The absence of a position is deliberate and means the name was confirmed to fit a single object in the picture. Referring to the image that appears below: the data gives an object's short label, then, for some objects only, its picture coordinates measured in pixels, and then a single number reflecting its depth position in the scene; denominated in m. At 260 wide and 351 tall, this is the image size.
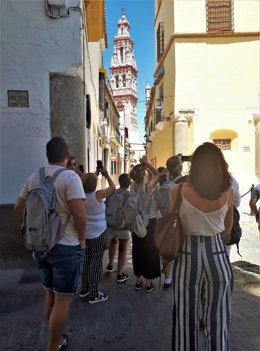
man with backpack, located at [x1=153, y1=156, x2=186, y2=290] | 3.99
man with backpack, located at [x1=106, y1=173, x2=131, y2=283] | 4.30
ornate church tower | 65.62
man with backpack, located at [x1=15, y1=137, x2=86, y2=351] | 2.40
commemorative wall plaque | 5.25
